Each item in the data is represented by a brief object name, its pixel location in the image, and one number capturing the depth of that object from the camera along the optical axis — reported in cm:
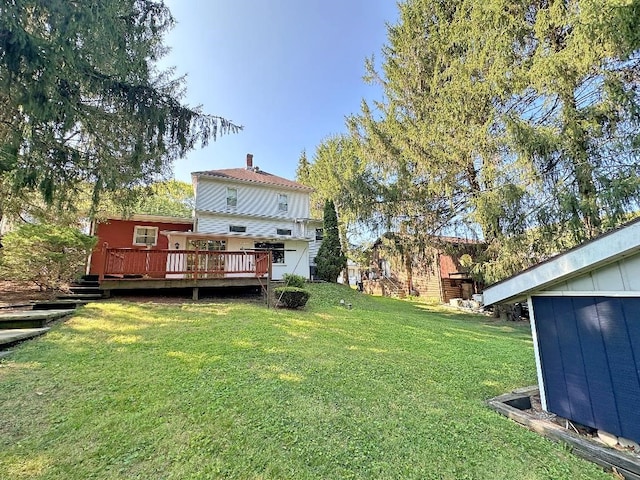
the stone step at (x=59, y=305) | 772
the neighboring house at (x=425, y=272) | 1201
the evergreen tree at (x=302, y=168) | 2581
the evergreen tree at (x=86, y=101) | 376
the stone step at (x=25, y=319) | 605
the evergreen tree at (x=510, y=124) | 765
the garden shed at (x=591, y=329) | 299
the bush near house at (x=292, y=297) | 934
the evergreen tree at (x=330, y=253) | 1662
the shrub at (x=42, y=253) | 830
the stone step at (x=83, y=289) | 944
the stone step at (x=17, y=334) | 517
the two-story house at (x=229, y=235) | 996
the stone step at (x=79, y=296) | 878
